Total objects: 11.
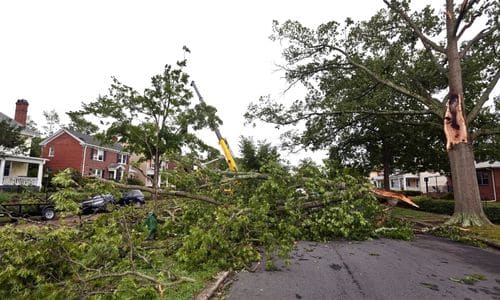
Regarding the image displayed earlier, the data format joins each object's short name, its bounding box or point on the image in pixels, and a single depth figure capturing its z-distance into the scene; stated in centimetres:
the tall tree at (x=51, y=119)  4969
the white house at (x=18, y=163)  2135
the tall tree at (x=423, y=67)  991
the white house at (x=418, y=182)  3418
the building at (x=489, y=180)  2414
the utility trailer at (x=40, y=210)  1200
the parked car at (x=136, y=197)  1741
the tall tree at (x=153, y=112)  1296
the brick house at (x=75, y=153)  2923
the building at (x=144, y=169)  3661
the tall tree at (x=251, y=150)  2473
